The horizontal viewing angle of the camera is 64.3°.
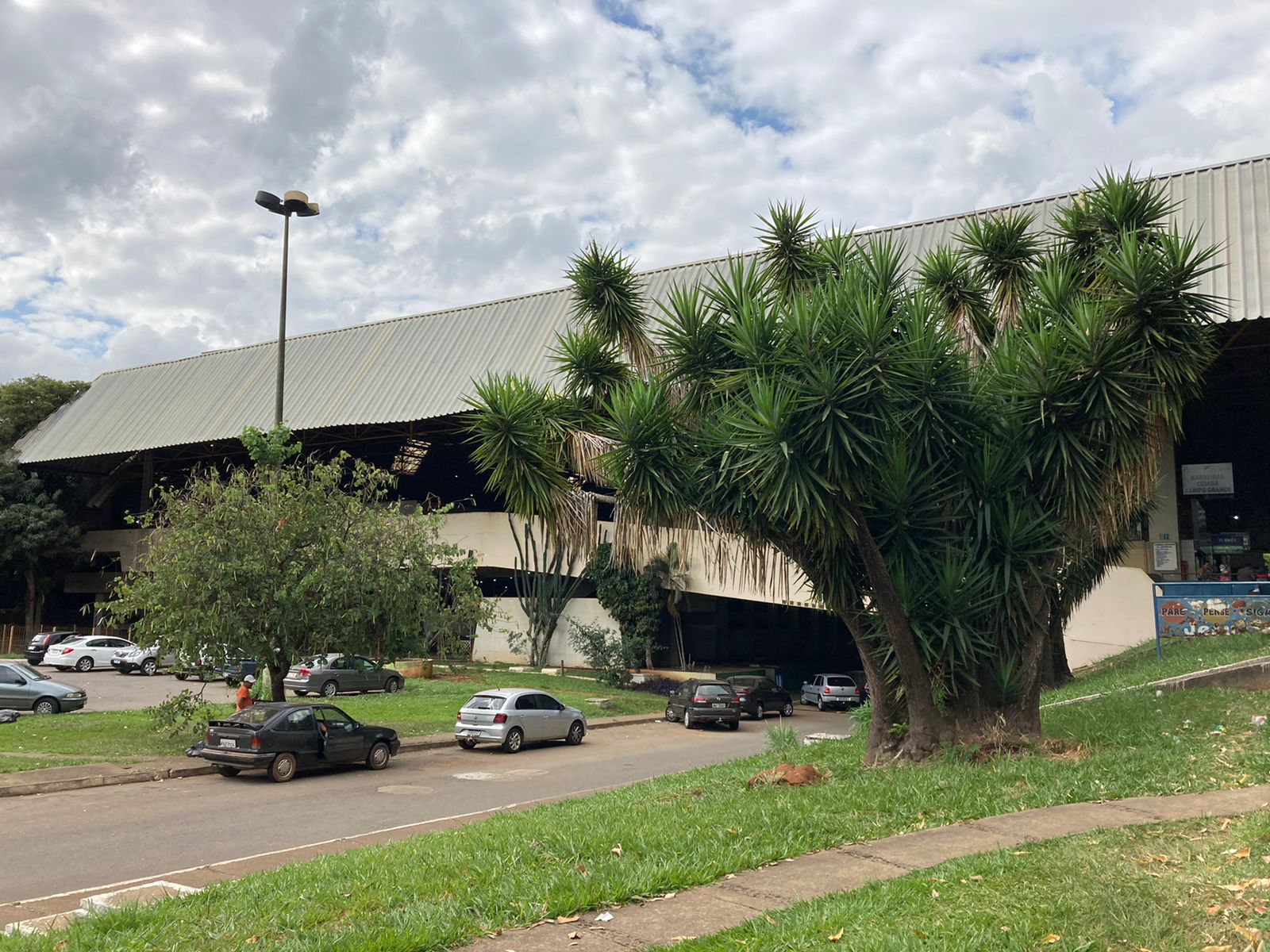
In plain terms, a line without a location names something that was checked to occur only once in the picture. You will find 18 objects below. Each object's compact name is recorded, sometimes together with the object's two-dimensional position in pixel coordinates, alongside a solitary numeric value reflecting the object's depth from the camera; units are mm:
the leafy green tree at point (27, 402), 57844
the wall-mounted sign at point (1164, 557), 30641
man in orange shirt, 20312
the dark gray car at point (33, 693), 24984
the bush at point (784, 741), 14711
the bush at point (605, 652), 39000
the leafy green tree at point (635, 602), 40094
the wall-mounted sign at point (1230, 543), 37125
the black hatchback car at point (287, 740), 17547
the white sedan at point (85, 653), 41688
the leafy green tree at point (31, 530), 50188
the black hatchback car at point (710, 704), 29250
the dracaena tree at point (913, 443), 11211
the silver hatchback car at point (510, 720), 22875
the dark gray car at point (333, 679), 33906
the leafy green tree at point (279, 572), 19594
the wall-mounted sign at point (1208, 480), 37188
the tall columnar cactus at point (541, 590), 42188
